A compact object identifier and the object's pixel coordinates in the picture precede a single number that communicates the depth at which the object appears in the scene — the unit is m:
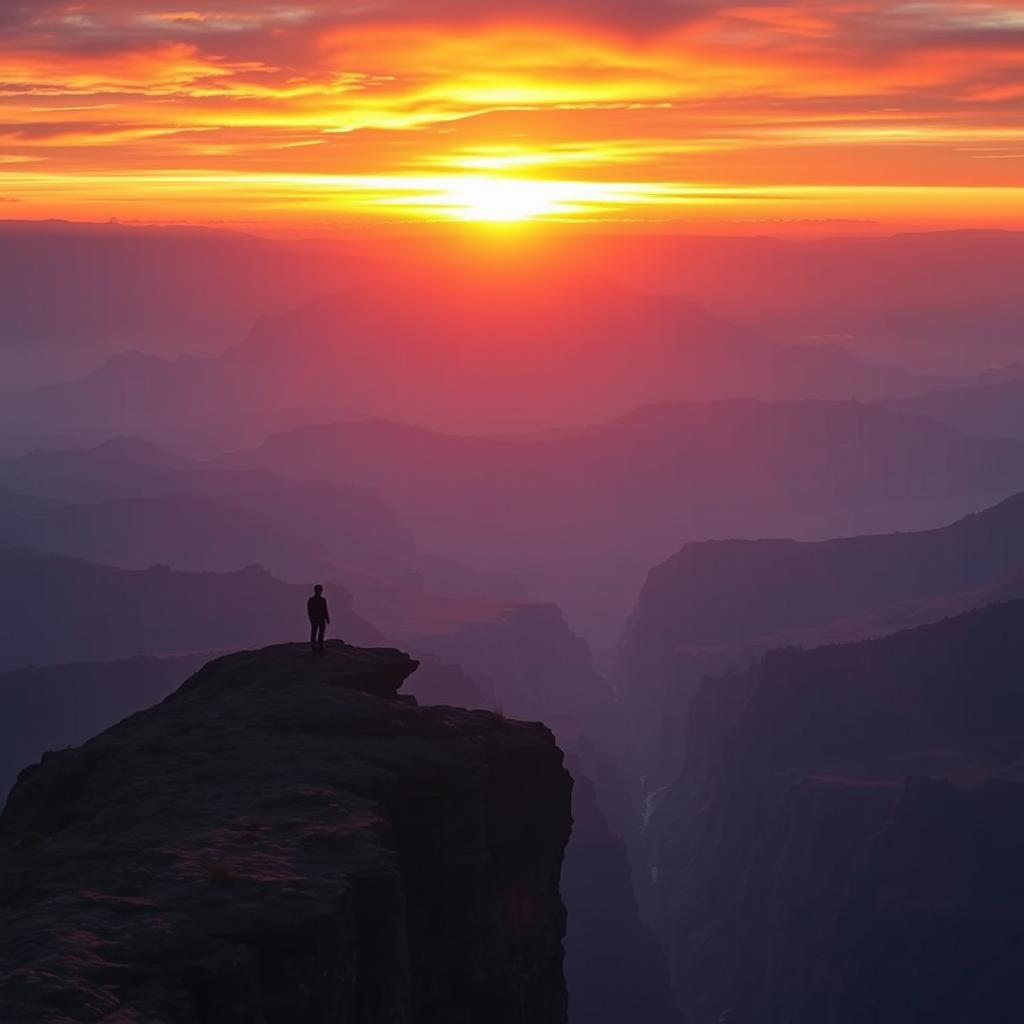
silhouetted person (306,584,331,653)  45.47
